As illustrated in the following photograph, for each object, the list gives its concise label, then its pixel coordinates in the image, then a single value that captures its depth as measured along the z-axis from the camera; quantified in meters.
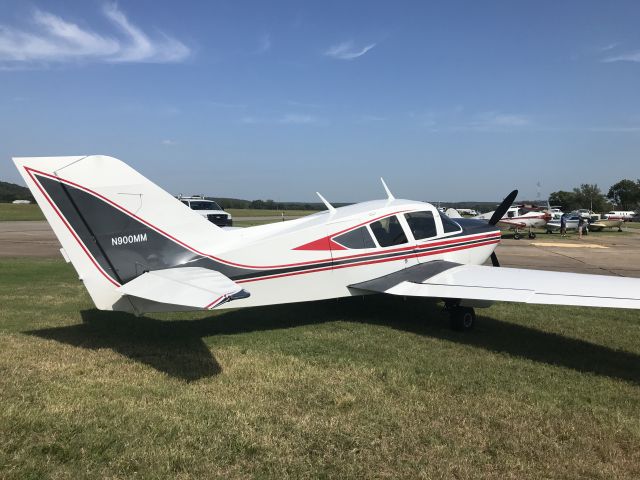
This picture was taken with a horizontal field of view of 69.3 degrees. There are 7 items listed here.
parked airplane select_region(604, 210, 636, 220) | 62.25
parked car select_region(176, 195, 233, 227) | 27.66
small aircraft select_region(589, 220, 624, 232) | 40.91
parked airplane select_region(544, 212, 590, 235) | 35.34
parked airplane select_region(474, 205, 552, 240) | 30.88
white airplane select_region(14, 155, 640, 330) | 5.52
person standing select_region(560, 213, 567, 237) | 33.34
